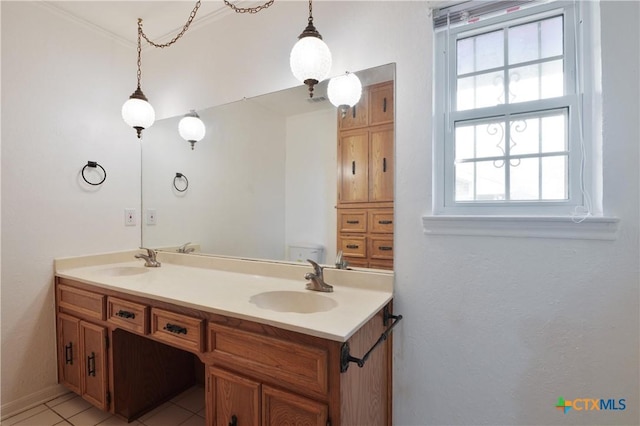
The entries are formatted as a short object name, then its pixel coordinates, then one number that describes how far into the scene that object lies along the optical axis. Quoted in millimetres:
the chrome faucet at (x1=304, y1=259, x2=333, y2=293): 1340
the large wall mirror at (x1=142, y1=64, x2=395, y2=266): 1524
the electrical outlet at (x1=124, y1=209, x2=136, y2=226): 2193
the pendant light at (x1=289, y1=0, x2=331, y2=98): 1244
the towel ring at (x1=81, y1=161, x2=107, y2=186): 1958
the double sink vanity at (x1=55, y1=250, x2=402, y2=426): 955
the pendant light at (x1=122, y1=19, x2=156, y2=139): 1835
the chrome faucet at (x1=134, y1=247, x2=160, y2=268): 1990
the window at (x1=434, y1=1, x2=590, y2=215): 1077
